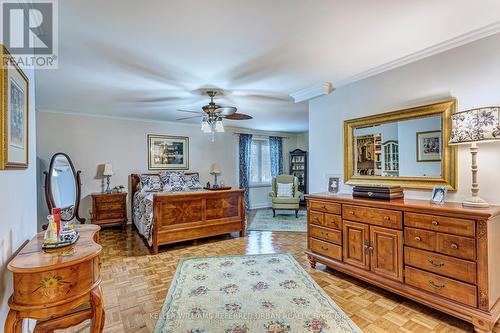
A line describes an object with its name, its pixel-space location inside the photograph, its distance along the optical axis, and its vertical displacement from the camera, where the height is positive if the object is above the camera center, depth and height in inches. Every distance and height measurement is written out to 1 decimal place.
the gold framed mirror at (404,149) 89.4 +7.5
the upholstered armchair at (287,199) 235.1 -30.9
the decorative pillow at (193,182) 219.7 -12.8
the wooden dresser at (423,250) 68.5 -28.4
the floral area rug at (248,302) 73.0 -47.4
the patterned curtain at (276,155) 293.5 +14.9
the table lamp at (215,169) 238.8 -1.4
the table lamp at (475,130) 72.5 +11.0
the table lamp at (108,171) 192.7 -2.1
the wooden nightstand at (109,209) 185.6 -31.4
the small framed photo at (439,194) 84.0 -10.0
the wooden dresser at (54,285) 44.6 -22.8
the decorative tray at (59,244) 53.7 -17.1
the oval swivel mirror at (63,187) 168.9 -13.0
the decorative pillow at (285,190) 245.0 -23.1
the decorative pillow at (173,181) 207.3 -12.0
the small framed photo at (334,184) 123.7 -8.8
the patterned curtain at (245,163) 268.8 +4.9
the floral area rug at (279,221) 192.7 -47.8
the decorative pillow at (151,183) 200.1 -12.6
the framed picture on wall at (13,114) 47.5 +12.3
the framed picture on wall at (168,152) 222.2 +14.8
